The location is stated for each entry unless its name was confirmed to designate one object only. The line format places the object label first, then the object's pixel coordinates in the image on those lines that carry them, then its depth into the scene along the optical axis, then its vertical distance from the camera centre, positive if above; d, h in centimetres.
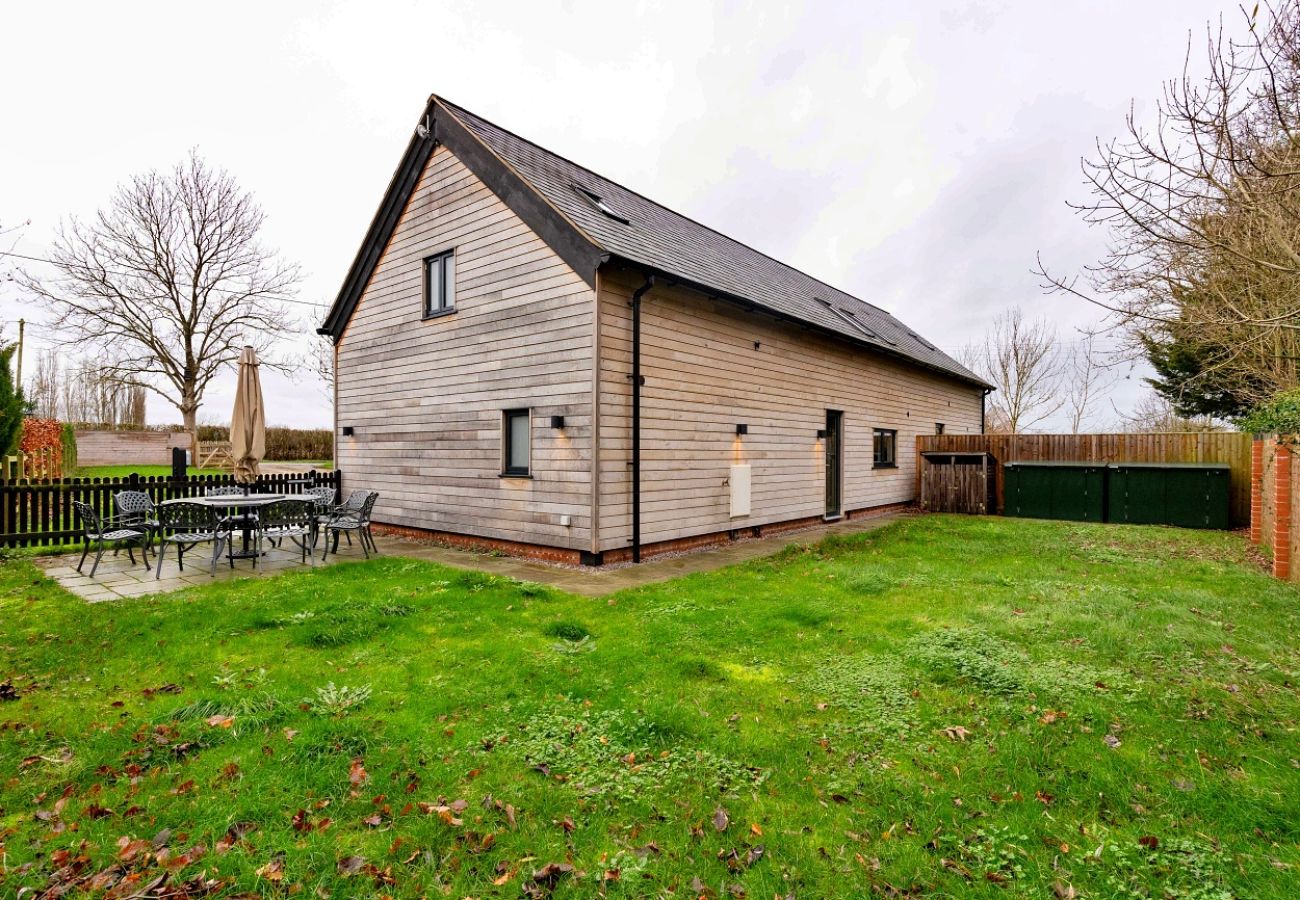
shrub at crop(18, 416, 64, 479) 1593 +22
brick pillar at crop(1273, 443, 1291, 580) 720 -87
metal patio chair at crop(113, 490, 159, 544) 886 -84
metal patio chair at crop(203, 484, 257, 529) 800 -95
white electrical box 1025 -69
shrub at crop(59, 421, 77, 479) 1836 +17
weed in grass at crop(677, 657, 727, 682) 421 -159
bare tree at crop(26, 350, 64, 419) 3432 +401
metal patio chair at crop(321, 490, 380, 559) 873 -105
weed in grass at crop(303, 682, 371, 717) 362 -157
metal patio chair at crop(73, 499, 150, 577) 750 -109
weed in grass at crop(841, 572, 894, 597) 674 -156
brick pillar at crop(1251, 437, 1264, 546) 919 -68
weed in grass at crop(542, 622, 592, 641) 516 -158
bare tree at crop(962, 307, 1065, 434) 2658 +368
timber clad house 838 +137
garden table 765 -67
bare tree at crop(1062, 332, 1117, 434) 2653 +279
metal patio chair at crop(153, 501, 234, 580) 733 -92
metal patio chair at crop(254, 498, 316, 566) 802 -95
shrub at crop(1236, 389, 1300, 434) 623 +36
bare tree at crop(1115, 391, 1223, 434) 2179 +128
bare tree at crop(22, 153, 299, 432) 2111 +634
